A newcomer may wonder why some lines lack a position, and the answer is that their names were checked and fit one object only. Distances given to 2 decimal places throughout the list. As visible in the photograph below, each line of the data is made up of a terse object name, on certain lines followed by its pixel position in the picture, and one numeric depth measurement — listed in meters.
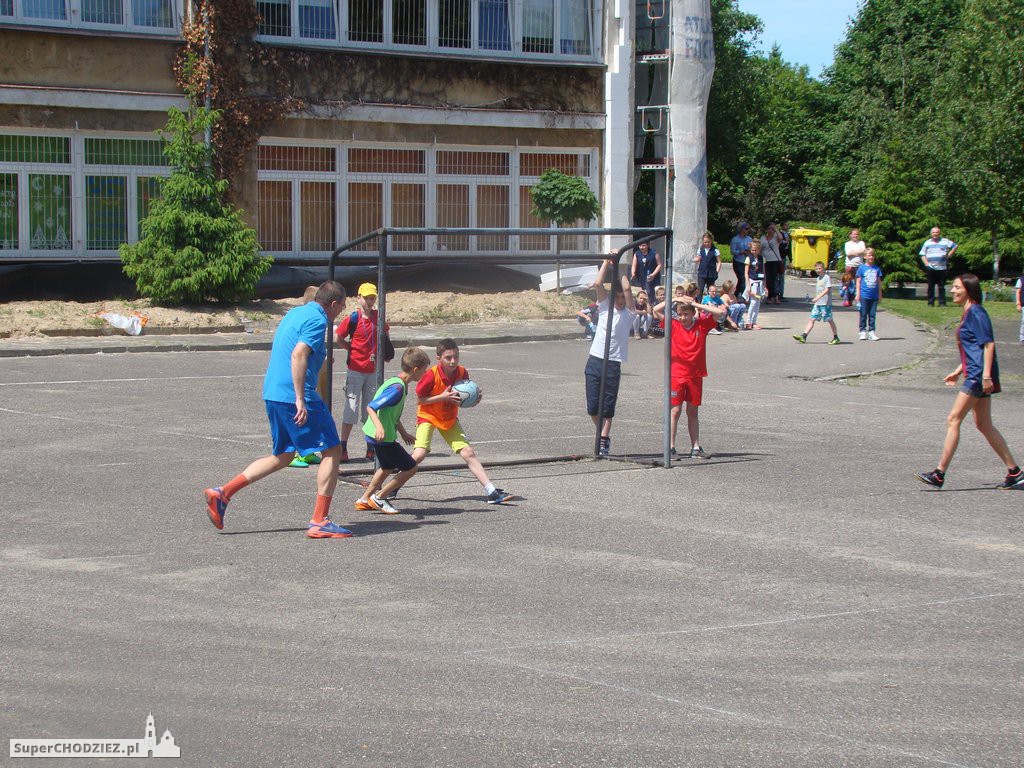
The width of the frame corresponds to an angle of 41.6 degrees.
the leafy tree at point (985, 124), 34.56
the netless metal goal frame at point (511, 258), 11.35
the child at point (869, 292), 24.23
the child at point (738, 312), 27.09
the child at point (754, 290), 27.30
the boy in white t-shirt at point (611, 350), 12.95
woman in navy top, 11.23
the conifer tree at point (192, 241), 24.66
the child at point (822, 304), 24.72
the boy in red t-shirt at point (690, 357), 12.99
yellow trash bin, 45.61
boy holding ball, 10.37
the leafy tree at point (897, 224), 36.53
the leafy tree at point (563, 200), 28.75
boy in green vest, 10.05
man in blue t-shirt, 9.22
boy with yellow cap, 12.57
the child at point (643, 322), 21.17
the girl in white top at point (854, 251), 29.87
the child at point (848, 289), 31.64
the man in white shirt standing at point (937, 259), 31.94
